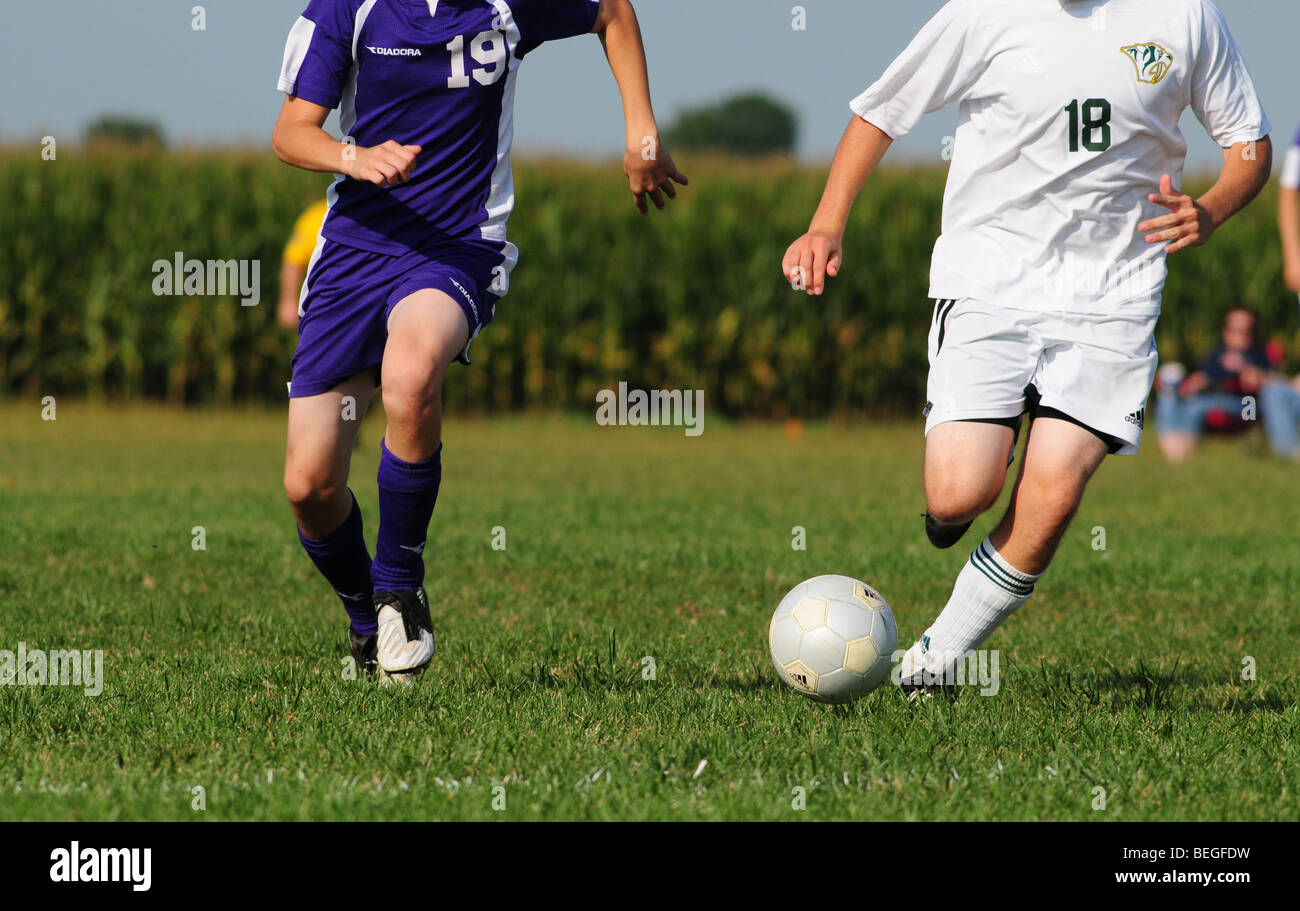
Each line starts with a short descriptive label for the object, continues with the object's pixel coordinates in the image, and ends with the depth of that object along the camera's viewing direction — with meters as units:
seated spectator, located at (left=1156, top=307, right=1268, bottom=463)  17.11
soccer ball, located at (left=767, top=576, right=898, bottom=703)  4.84
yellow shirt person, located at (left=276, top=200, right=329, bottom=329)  13.37
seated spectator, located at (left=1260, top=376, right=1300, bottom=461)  16.25
